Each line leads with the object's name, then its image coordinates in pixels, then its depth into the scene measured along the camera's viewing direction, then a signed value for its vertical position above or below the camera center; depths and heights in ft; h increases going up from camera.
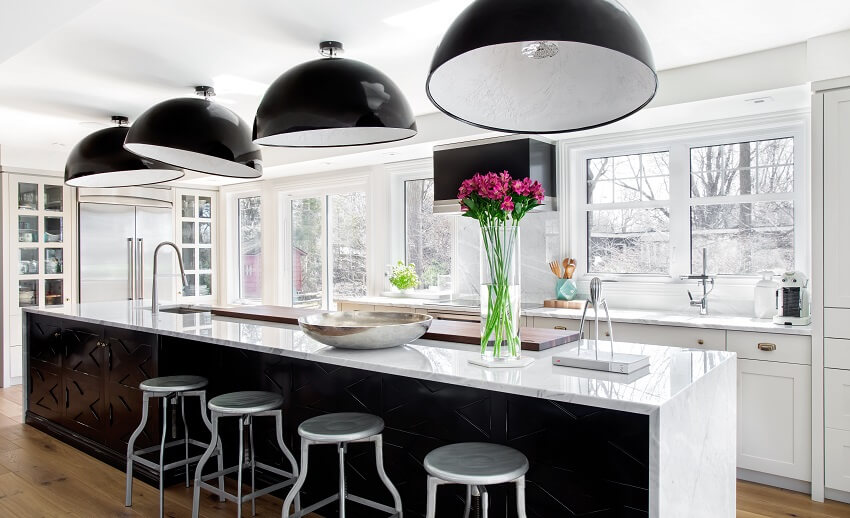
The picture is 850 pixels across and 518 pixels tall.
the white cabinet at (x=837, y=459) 9.69 -3.42
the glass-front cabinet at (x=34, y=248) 18.65 +0.13
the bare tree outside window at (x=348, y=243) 19.75 +0.28
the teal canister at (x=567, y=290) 14.71 -0.97
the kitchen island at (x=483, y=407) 5.49 -1.97
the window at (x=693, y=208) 12.51 +0.96
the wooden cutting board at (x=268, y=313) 10.94 -1.21
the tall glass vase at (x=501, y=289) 6.38 -0.41
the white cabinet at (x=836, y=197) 9.73 +0.88
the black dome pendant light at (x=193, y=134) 10.10 +2.03
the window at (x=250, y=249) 23.29 +0.09
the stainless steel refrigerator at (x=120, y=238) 20.13 +0.48
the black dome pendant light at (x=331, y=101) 8.04 +2.07
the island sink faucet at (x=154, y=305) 12.65 -1.13
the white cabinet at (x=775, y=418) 10.16 -2.94
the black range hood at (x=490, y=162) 13.97 +2.16
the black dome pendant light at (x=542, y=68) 4.37 +1.63
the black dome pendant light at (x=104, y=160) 12.98 +2.02
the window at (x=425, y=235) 17.89 +0.49
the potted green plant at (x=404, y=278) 17.58 -0.80
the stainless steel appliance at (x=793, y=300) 10.62 -0.91
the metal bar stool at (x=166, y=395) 9.58 -2.37
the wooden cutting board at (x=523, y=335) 7.85 -1.20
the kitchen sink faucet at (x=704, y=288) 12.60 -0.81
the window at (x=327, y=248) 19.88 +0.11
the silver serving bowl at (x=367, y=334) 7.42 -1.05
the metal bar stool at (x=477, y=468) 5.57 -2.09
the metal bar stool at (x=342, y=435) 6.93 -2.14
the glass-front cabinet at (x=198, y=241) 23.07 +0.42
